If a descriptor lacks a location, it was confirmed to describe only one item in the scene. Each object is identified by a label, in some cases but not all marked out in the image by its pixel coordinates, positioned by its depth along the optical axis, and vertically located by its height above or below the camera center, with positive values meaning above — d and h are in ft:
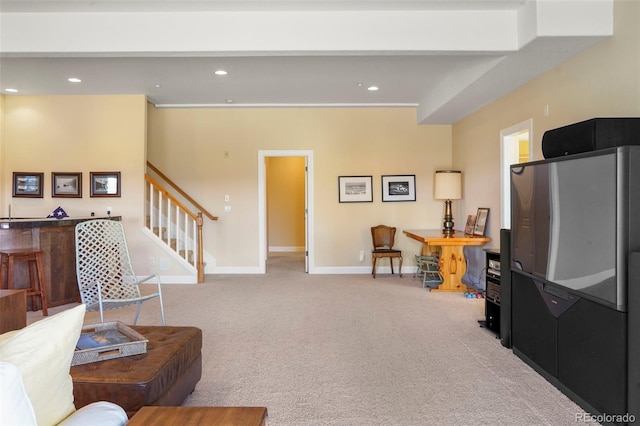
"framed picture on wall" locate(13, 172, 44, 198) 19.83 +1.38
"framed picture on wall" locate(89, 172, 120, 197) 19.69 +1.41
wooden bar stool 13.57 -2.03
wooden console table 17.49 -2.26
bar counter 14.14 -1.42
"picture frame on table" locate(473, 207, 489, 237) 17.62 -0.51
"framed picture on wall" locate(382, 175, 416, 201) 22.48 +1.29
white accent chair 11.02 -1.72
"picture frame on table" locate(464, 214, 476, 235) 18.80 -0.70
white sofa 2.91 -1.42
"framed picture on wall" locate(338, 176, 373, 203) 22.45 +1.24
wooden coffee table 4.36 -2.40
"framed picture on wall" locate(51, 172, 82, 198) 19.84 +1.33
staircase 19.99 -0.61
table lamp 19.62 +1.17
